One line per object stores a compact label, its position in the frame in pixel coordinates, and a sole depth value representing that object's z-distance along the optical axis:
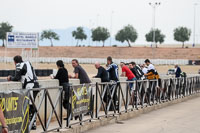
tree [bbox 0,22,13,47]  146.62
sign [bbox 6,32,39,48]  60.00
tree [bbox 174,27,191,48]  148.88
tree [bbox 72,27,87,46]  171.88
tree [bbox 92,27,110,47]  156.88
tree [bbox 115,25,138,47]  154.50
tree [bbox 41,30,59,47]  174.96
